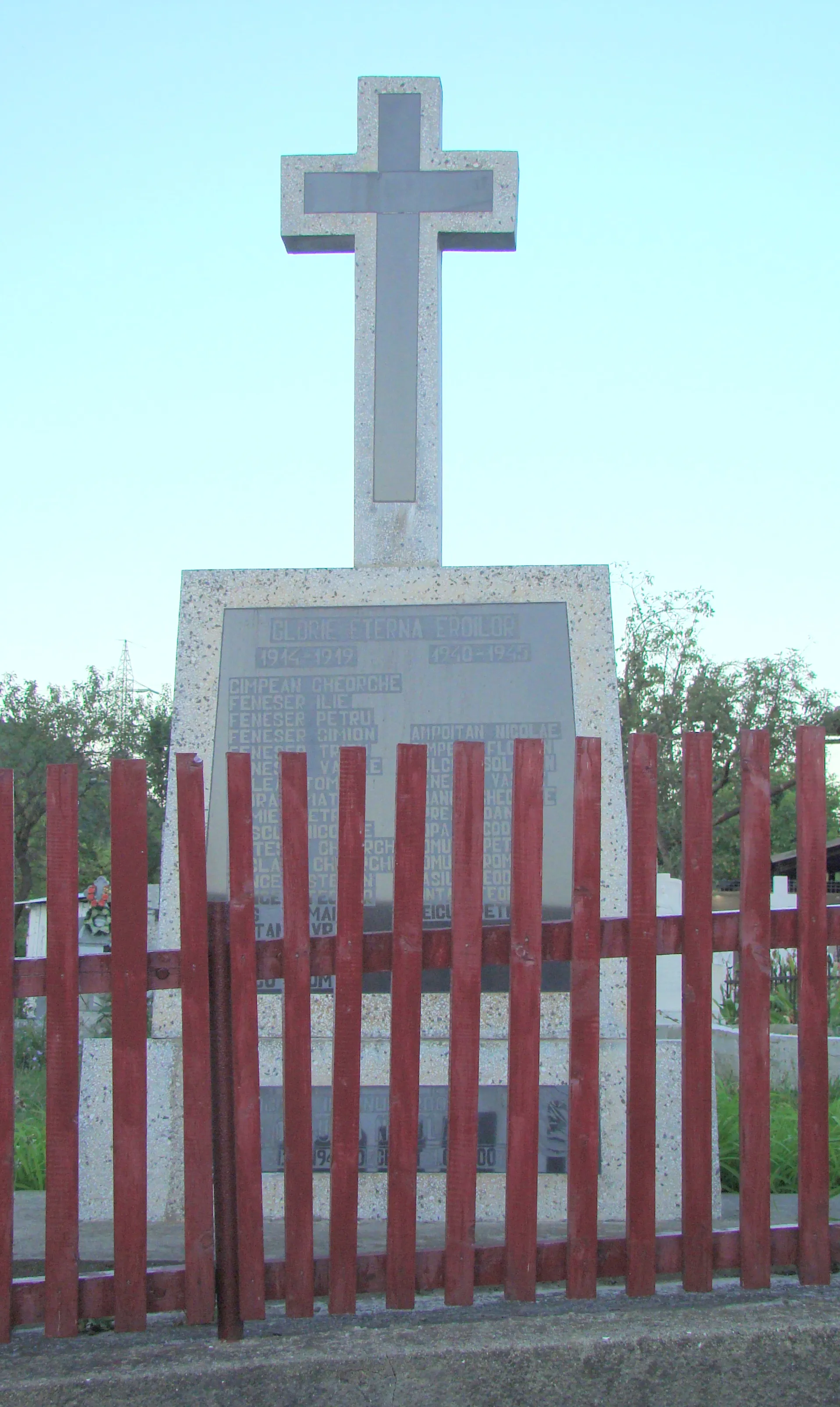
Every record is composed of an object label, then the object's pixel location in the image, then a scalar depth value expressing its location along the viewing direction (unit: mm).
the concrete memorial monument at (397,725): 3771
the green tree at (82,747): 28547
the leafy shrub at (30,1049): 7930
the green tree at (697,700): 27906
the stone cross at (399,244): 4633
